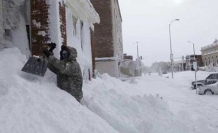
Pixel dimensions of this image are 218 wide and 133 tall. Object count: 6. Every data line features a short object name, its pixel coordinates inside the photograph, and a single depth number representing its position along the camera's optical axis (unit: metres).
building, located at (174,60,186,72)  89.12
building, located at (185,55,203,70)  85.39
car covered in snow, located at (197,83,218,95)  20.65
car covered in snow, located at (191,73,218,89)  25.22
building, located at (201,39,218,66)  74.38
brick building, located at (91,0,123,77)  24.31
